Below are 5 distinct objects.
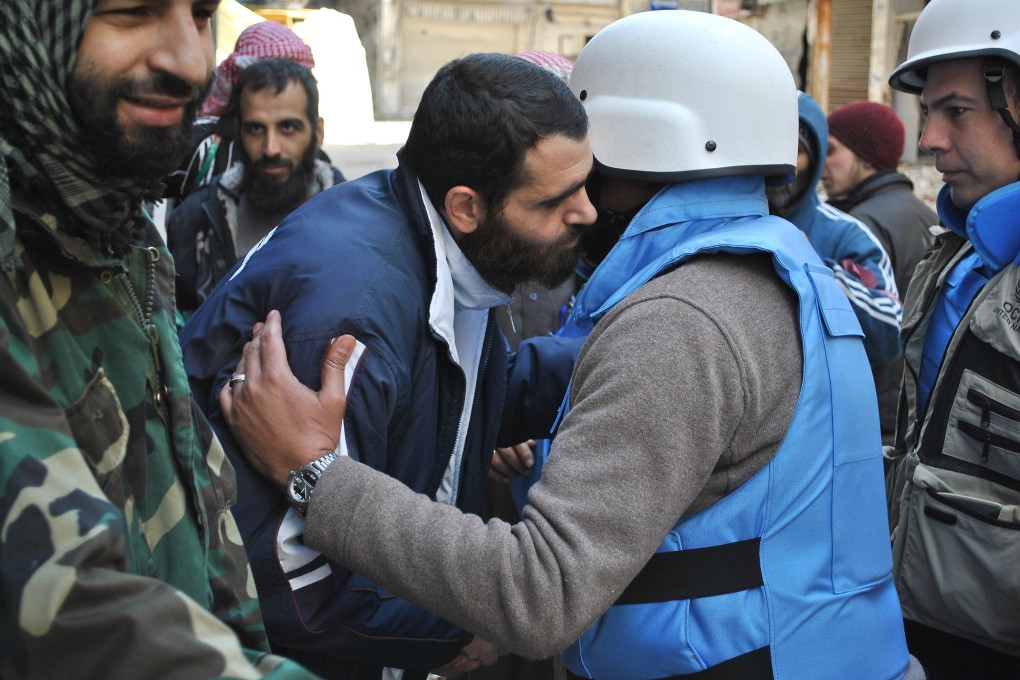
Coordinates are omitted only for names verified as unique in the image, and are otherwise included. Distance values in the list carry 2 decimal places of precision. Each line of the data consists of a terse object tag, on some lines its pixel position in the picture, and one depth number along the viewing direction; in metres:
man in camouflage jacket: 0.93
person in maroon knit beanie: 4.56
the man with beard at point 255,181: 4.02
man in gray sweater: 1.51
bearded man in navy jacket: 1.74
